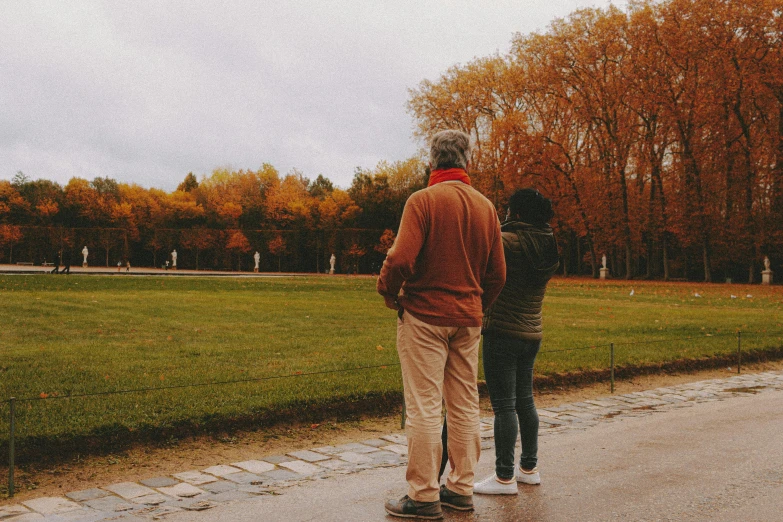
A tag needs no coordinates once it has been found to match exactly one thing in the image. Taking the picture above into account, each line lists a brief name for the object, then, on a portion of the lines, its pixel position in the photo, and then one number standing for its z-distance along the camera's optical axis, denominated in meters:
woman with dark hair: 4.73
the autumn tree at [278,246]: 72.31
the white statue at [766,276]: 42.34
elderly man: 4.12
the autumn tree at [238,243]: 72.75
